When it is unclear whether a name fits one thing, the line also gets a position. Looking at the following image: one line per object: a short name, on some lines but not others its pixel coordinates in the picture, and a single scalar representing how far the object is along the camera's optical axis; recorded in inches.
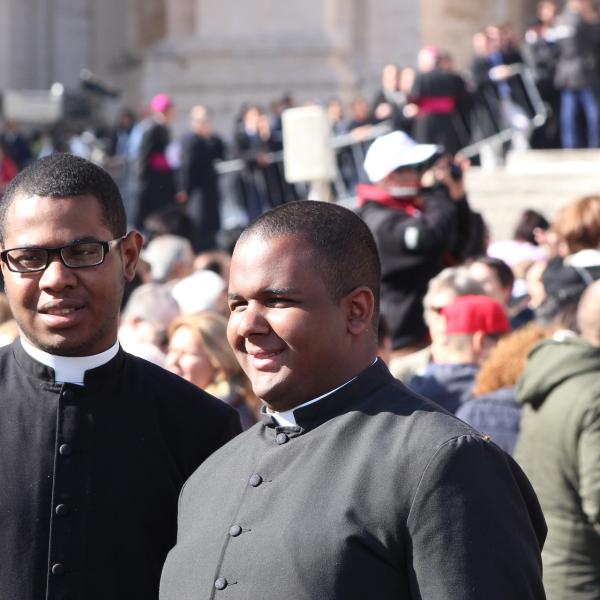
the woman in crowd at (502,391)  324.8
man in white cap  448.1
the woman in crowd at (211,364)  346.9
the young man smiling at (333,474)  147.4
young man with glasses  181.7
